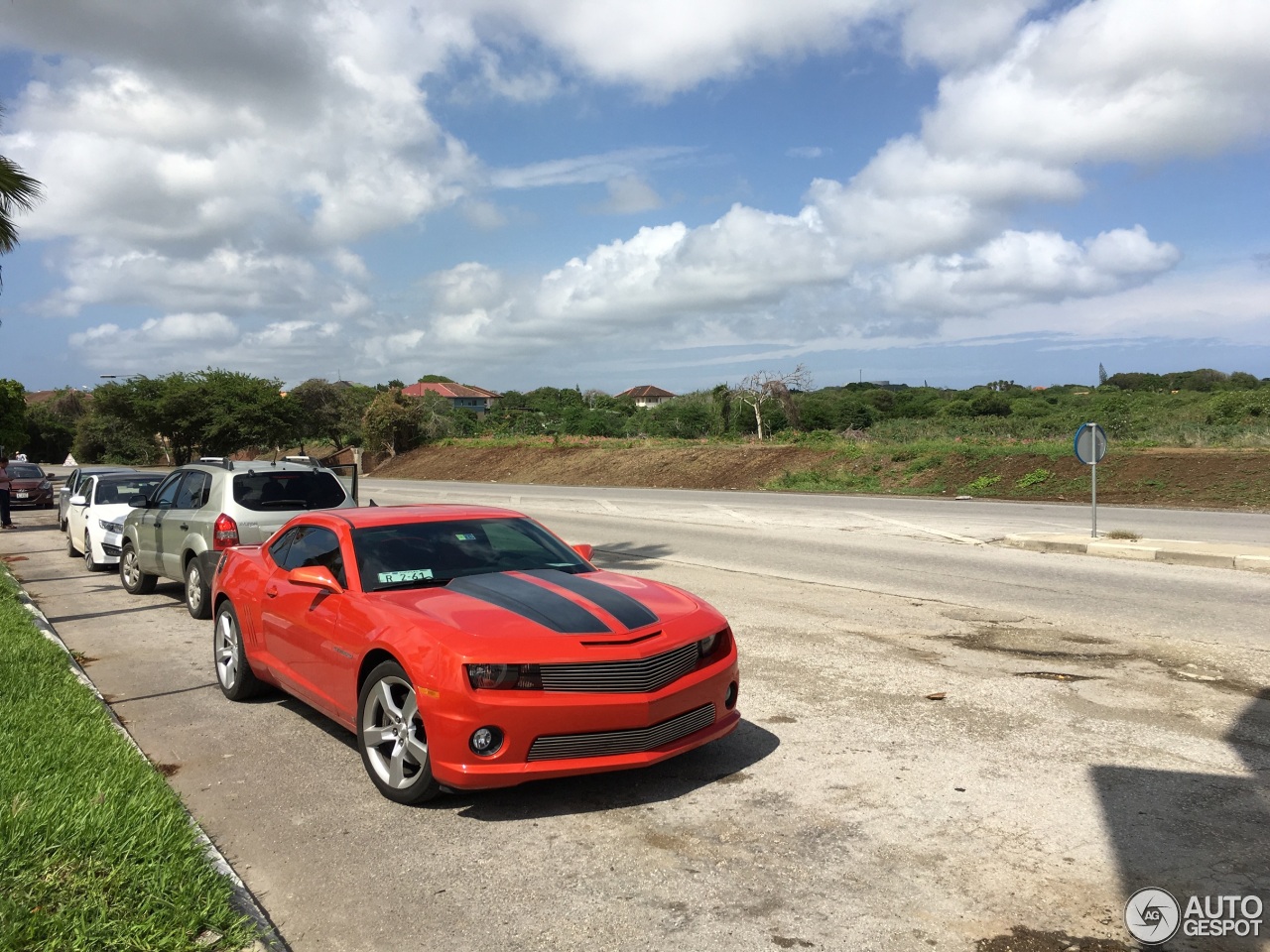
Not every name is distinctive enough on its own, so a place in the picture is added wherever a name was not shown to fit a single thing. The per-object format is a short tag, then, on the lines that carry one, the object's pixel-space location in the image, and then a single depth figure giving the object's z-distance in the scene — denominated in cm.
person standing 2317
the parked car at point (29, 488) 3072
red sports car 456
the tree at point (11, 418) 4228
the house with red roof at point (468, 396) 14725
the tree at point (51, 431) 9719
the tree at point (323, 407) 7450
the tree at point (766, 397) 4503
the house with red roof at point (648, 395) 17688
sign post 1619
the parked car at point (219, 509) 995
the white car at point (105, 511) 1439
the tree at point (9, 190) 1717
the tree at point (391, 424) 5828
